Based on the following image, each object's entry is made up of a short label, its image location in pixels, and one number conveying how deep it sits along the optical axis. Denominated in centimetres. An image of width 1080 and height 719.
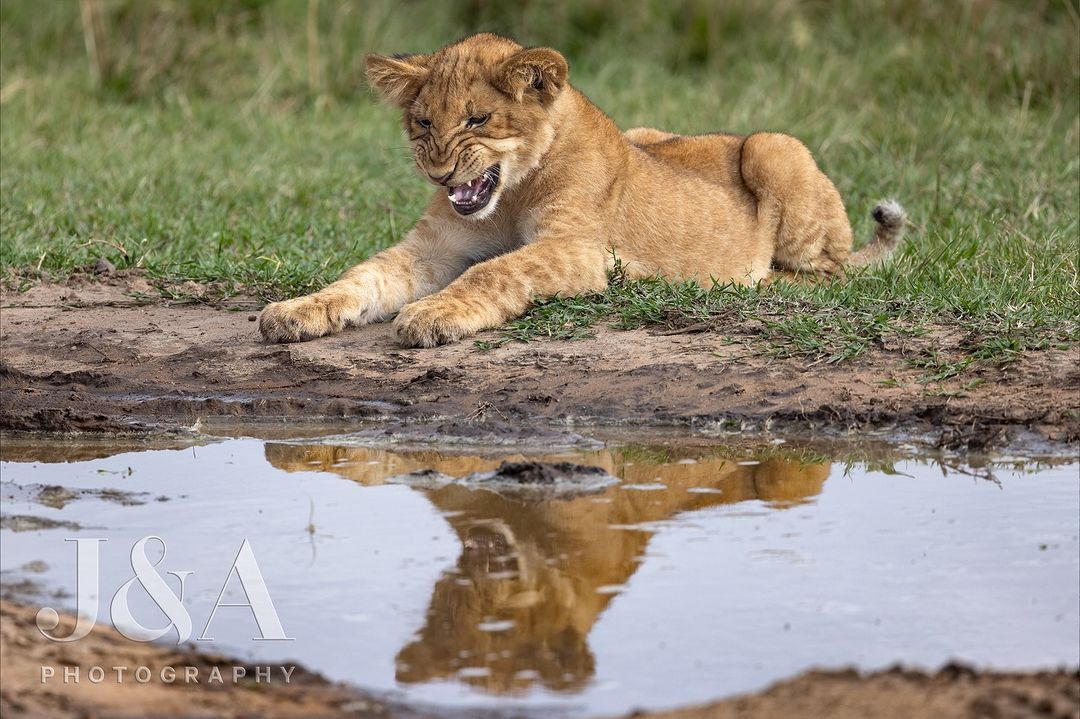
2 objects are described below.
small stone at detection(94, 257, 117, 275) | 1208
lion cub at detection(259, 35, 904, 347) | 1055
